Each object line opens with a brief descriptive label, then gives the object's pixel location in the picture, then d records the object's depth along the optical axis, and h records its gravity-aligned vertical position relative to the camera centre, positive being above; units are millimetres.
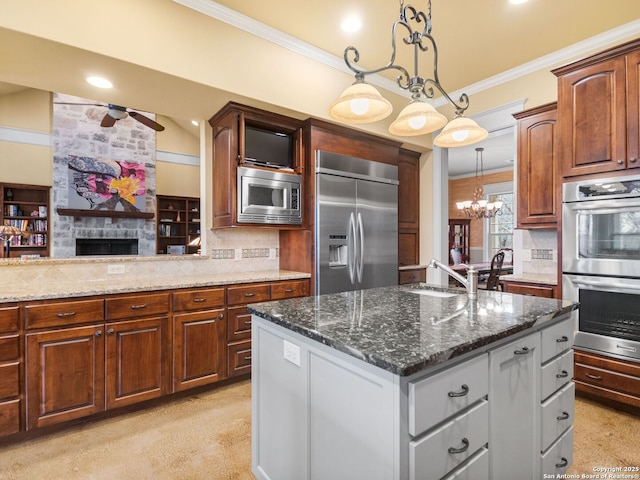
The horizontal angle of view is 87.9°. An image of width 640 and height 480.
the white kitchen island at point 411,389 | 997 -548
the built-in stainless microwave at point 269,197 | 3053 +412
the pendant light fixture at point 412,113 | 1694 +706
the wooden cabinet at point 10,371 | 1981 -789
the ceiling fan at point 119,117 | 4215 +1726
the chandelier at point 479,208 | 7023 +676
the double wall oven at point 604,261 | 2297 -162
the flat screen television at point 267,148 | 3195 +917
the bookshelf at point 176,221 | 8117 +466
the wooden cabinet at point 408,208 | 4359 +420
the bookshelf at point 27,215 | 6418 +500
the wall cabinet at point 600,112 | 2311 +942
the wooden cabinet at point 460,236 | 8516 +77
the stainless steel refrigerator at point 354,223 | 3352 +171
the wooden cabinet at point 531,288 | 2814 -440
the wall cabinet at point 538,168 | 3027 +669
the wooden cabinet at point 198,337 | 2588 -790
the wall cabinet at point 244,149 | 3023 +882
